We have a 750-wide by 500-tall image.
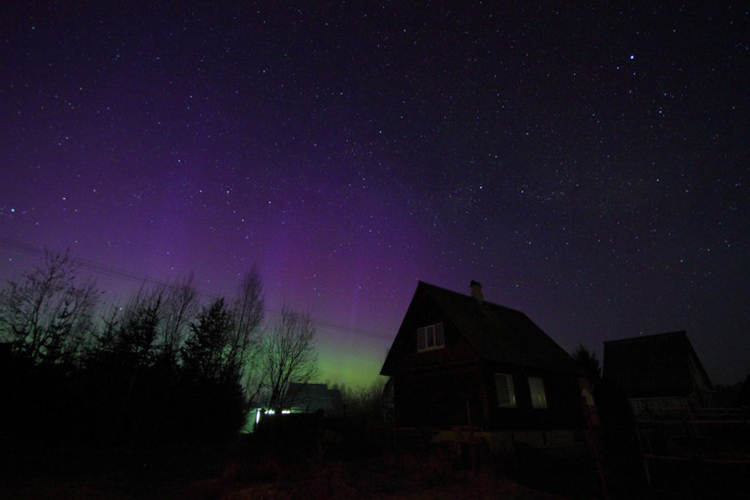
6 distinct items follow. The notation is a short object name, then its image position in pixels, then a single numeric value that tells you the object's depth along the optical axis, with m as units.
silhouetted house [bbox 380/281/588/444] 18.69
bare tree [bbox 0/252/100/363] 20.52
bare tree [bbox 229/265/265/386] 30.60
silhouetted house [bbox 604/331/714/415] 30.03
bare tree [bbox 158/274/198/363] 25.11
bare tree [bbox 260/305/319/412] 32.28
